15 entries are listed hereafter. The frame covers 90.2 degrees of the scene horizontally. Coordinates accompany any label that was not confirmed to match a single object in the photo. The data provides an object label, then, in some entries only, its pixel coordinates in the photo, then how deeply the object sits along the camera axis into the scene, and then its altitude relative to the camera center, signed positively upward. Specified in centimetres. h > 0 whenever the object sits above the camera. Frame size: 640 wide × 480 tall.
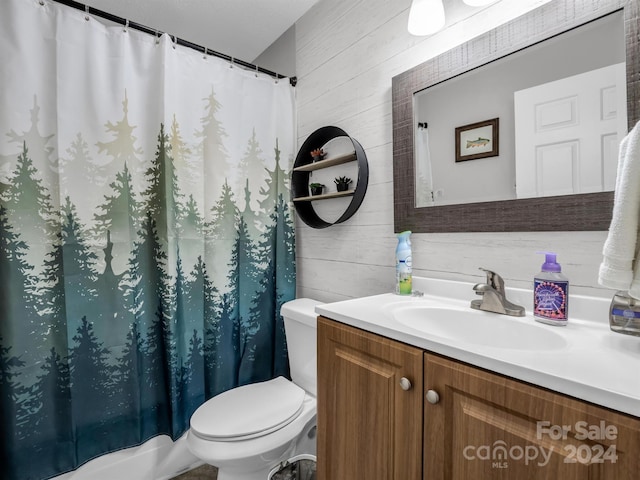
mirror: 85 +35
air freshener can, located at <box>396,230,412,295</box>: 122 -14
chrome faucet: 94 -20
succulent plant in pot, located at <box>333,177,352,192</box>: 156 +25
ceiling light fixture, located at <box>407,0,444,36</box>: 112 +77
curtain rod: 131 +94
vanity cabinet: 50 -37
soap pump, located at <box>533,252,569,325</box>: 83 -17
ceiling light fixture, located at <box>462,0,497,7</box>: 103 +75
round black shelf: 146 +29
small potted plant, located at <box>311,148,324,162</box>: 171 +43
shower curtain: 122 +0
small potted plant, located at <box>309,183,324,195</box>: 172 +25
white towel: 60 -1
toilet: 113 -70
